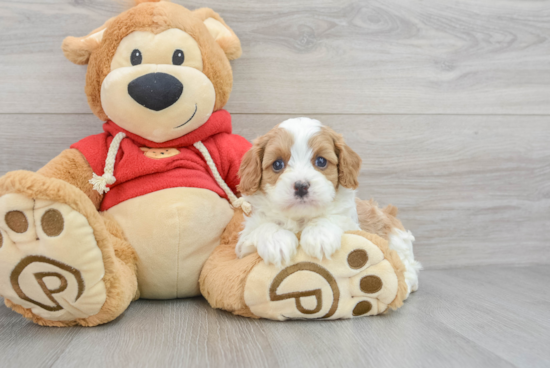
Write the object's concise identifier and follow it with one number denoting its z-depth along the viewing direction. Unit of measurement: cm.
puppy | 98
